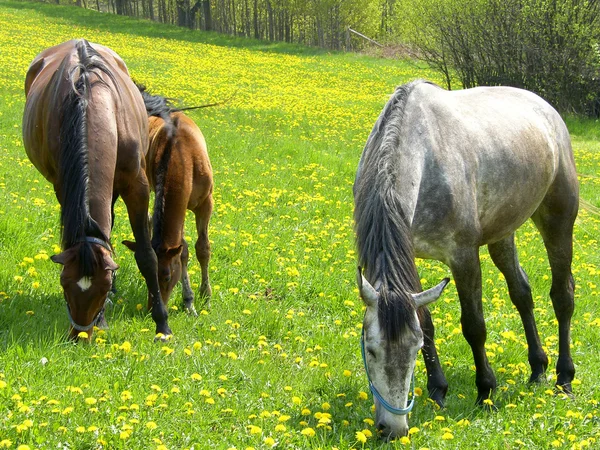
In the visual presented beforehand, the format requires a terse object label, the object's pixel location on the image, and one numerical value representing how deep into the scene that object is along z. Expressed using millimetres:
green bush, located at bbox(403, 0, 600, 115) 23891
